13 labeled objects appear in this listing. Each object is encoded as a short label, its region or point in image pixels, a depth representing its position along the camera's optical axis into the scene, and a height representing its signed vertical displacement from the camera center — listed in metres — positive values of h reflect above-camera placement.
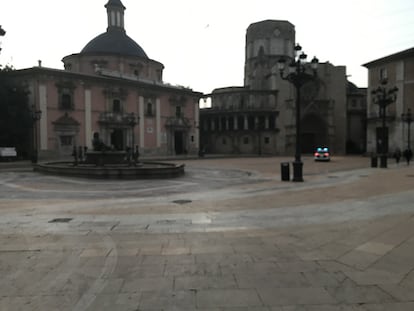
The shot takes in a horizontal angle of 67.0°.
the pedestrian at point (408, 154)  27.02 -0.68
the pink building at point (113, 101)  35.34 +6.21
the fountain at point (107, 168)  16.50 -1.15
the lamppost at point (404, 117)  37.19 +3.65
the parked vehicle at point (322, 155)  33.44 -0.90
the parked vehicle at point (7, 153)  29.54 -0.42
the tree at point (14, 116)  32.19 +3.44
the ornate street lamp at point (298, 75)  14.99 +3.50
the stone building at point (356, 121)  56.88 +4.70
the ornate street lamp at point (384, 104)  23.91 +3.41
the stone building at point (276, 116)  55.56 +5.52
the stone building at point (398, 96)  39.88 +6.51
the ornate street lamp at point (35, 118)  32.10 +3.11
